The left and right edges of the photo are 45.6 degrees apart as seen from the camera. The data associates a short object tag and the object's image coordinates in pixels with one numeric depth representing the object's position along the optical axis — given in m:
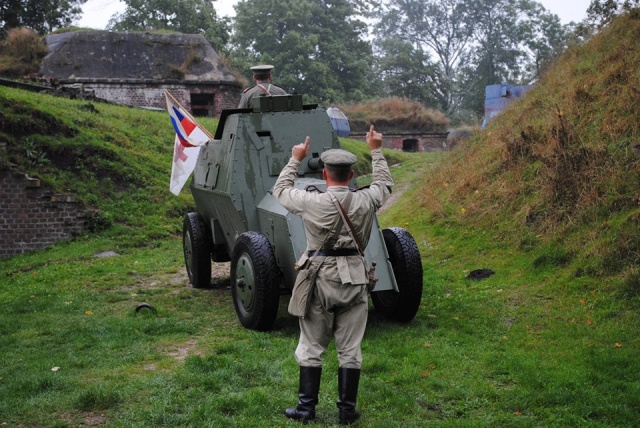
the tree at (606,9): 16.45
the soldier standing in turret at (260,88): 10.38
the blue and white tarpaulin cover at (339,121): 12.38
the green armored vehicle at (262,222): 8.12
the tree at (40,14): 38.25
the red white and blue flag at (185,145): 11.32
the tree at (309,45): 51.69
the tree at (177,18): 48.94
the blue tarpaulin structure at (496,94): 42.06
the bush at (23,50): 34.09
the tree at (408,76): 68.25
